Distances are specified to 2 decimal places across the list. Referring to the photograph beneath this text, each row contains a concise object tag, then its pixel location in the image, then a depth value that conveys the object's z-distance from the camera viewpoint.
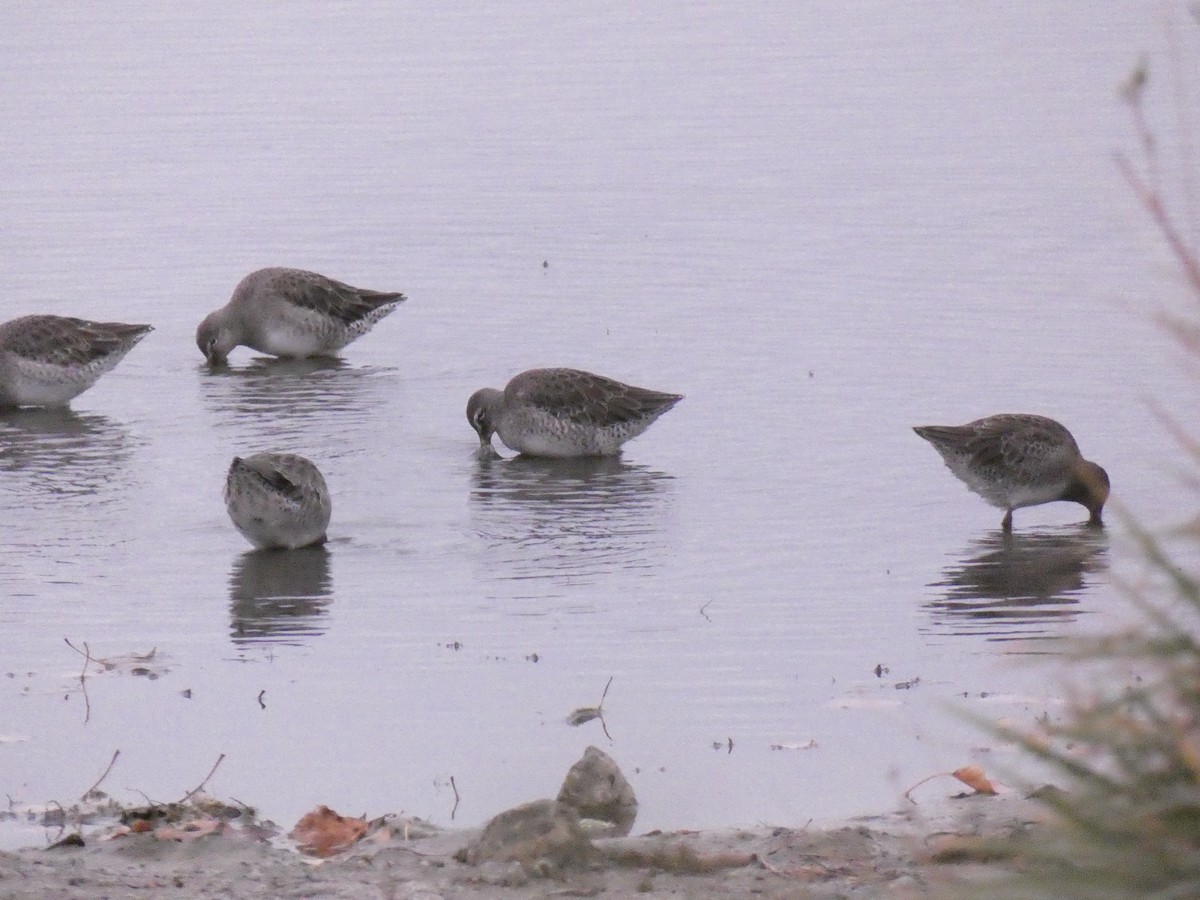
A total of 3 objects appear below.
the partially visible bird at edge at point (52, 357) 32.69
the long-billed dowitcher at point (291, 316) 36.53
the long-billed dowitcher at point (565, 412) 29.28
